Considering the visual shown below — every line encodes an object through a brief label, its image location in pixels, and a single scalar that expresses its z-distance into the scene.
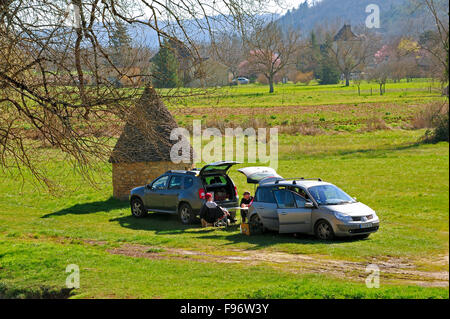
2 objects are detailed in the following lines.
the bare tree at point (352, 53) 86.67
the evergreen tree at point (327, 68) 86.69
